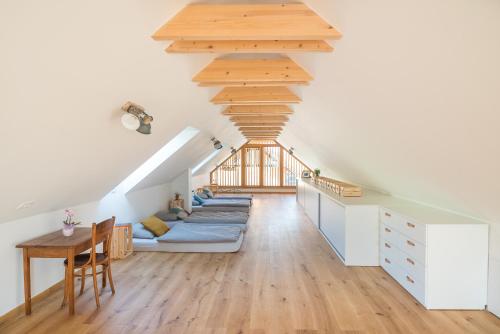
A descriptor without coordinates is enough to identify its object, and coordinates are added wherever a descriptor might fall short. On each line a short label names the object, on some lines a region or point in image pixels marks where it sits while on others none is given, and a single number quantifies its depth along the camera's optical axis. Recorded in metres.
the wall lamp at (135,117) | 2.31
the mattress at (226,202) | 7.63
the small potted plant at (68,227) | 3.03
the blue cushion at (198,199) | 8.01
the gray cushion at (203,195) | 8.79
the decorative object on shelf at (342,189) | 4.56
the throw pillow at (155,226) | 4.90
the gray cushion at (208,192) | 9.11
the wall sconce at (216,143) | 5.69
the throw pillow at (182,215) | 6.17
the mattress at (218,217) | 5.71
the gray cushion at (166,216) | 6.08
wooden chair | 2.80
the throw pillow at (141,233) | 4.69
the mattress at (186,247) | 4.41
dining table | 2.68
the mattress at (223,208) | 7.08
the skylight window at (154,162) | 4.84
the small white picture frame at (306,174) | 8.81
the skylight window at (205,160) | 8.15
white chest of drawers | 2.70
